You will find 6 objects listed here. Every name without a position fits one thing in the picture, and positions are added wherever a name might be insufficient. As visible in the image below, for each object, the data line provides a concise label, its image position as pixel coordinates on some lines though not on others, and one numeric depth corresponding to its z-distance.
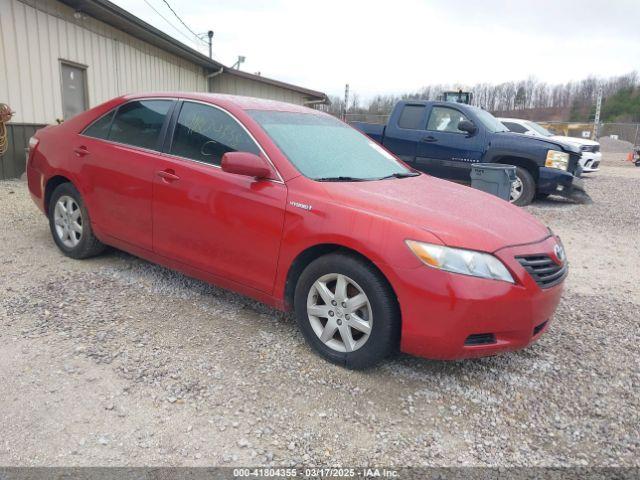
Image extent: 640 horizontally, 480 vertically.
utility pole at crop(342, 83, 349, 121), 28.71
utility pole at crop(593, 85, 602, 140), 26.29
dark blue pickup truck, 8.35
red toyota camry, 2.61
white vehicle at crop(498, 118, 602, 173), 13.30
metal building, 8.44
